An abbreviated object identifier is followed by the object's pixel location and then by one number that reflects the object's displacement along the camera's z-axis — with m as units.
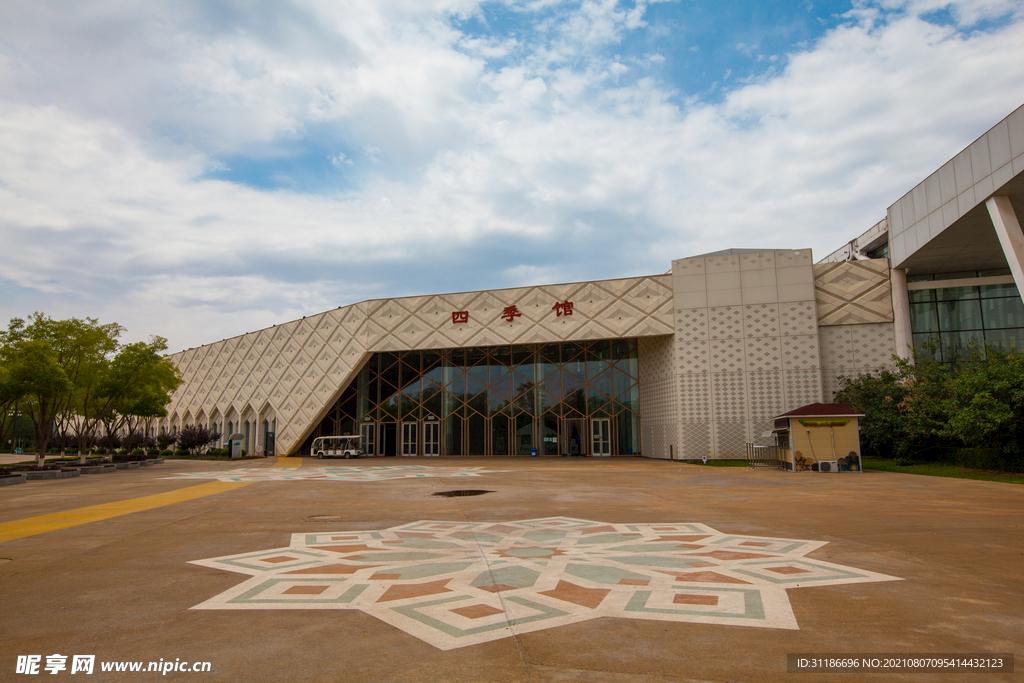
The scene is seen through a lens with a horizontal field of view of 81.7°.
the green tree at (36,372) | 23.56
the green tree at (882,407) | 24.39
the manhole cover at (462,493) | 14.27
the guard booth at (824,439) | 21.44
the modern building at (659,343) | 27.33
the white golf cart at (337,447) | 38.87
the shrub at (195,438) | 44.06
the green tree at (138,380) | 31.05
